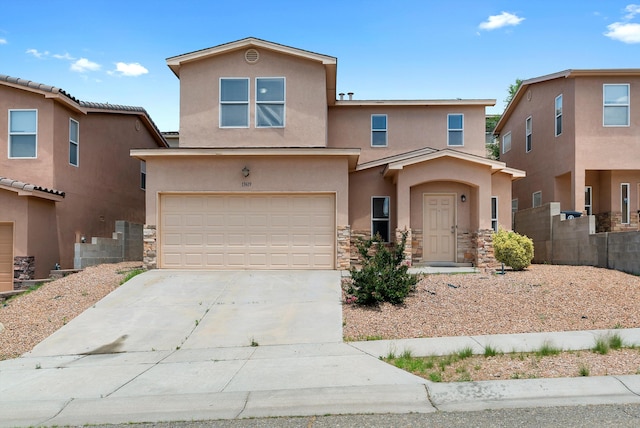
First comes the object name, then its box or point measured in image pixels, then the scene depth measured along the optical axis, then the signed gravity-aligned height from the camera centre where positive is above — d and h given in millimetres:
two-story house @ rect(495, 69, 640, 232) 17109 +2988
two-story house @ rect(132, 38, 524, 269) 14664 +1263
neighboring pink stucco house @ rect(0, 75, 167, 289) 14500 +1688
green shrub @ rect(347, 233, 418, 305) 10586 -1238
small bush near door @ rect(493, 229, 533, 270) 14156 -753
